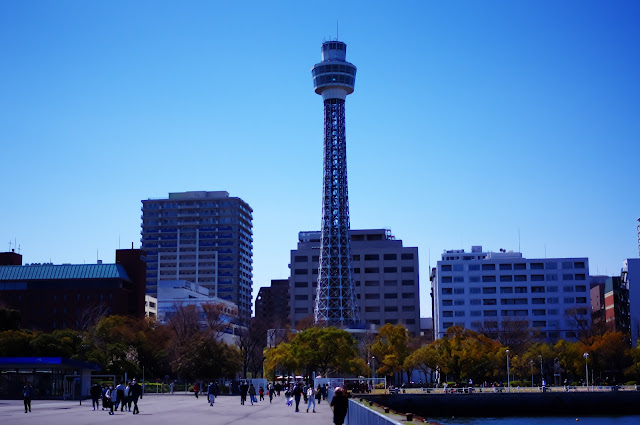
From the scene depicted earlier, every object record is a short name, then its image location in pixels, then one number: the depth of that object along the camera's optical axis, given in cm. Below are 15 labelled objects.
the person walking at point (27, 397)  4494
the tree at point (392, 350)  10831
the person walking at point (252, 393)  5897
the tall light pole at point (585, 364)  10681
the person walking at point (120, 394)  4834
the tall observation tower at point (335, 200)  16362
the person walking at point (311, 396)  4984
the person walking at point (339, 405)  2792
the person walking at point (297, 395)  4991
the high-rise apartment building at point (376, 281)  18012
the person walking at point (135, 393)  4476
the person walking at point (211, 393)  5520
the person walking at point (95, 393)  5130
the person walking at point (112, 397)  4478
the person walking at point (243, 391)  5981
